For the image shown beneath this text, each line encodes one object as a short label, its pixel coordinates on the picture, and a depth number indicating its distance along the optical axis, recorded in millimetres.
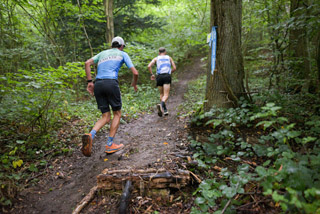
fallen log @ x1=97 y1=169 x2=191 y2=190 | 2404
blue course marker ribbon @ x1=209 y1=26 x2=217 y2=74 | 3732
